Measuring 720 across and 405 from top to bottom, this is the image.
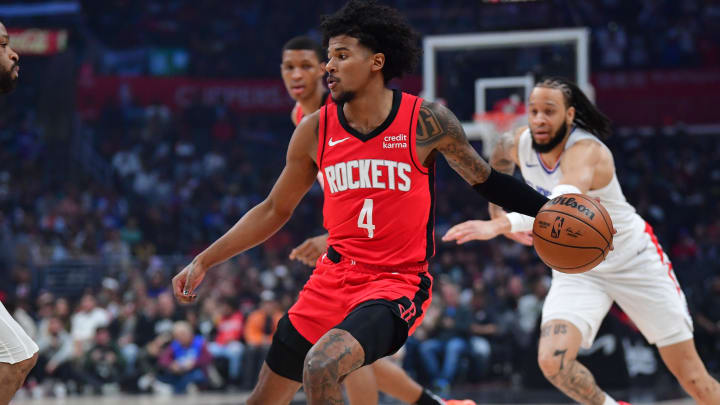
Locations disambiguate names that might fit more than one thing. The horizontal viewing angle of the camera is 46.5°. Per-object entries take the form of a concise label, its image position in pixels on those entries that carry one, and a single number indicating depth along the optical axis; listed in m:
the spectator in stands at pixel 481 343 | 10.54
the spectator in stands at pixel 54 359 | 11.67
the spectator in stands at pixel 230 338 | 11.18
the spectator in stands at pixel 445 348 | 10.51
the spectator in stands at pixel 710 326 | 9.89
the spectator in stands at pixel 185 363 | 11.20
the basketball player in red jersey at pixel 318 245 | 4.55
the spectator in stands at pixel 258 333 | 11.02
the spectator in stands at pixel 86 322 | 11.78
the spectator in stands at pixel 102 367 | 11.46
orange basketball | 3.76
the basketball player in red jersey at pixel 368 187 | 3.74
